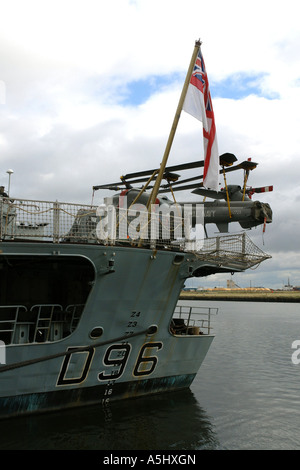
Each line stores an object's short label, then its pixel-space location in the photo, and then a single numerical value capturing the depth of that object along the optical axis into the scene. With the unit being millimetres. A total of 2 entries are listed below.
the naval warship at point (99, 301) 11141
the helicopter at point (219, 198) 15867
